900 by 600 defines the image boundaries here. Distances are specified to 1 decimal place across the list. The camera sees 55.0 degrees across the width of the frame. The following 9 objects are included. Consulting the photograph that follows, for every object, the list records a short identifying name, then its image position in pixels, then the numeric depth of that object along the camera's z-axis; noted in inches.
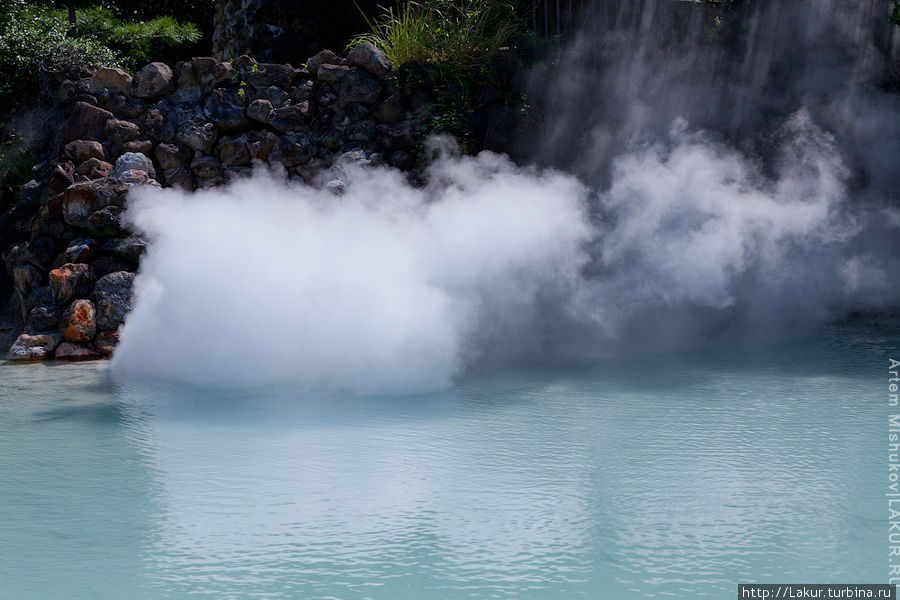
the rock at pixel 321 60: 362.3
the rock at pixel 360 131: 348.2
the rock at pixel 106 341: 305.3
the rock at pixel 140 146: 346.0
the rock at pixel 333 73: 357.4
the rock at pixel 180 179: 345.4
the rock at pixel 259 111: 350.0
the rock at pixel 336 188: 335.6
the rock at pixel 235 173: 345.4
